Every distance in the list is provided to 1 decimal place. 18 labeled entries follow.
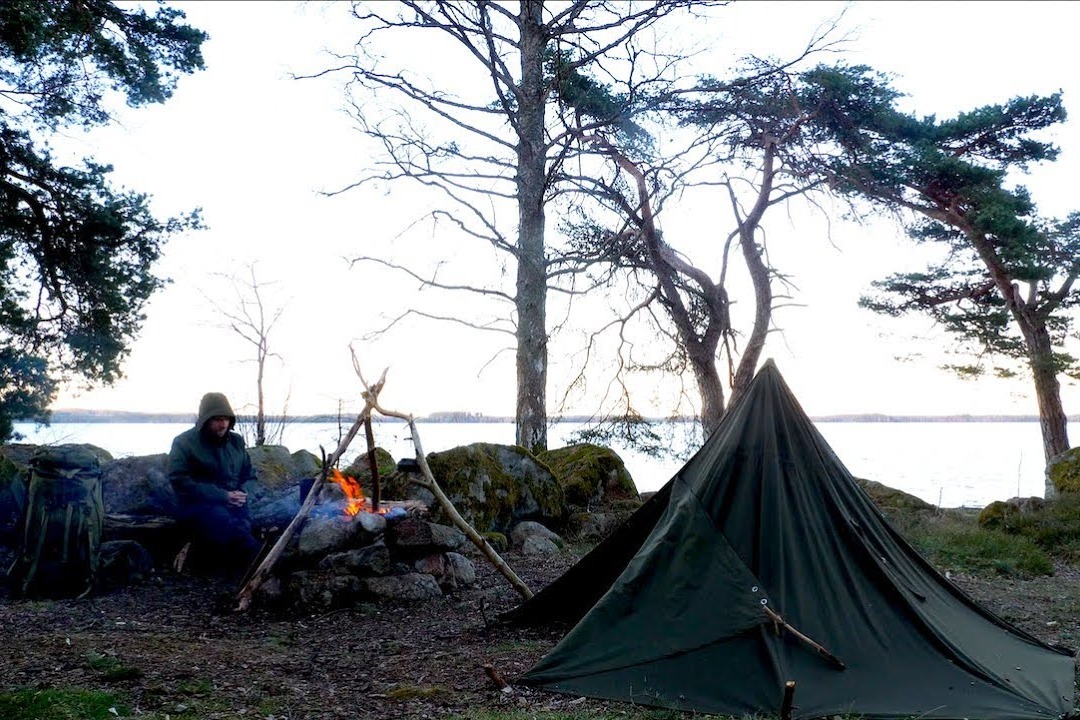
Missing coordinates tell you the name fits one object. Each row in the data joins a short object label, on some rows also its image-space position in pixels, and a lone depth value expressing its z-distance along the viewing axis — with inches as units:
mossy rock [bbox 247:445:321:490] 396.2
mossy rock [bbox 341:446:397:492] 385.7
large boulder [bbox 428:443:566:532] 402.9
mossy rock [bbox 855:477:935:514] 550.3
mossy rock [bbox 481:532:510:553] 387.9
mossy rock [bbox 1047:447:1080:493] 517.3
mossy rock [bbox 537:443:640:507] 483.8
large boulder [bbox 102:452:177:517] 342.6
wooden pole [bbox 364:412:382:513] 288.3
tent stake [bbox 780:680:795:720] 156.2
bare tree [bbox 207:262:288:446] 700.0
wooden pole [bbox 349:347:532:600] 267.0
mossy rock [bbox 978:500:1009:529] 485.7
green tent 178.7
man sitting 298.8
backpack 279.9
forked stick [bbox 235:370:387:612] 270.7
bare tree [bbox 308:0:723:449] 547.2
